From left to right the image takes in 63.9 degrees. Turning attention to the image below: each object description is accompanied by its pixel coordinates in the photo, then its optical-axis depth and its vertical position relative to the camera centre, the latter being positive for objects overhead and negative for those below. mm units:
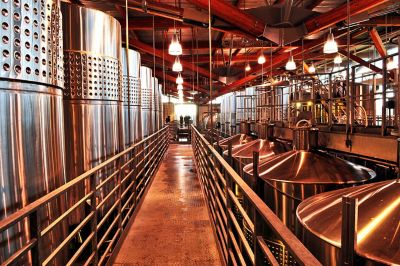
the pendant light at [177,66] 7219 +1172
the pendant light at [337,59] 10189 +1819
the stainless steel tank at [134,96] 5062 +398
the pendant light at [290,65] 8539 +1389
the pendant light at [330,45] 6172 +1373
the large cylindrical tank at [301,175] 2529 -493
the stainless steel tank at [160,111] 10923 +244
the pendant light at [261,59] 8591 +1552
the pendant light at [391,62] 9016 +1539
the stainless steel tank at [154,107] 8562 +311
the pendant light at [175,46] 5156 +1159
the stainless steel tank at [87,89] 3037 +302
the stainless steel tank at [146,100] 7055 +431
